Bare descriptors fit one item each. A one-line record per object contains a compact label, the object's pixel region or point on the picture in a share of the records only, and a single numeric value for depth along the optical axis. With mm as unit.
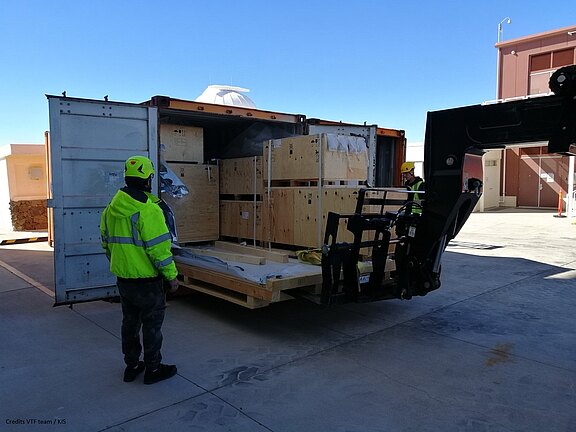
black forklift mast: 4180
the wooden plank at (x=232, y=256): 6203
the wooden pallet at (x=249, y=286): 4891
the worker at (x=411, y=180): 6770
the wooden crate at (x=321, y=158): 6219
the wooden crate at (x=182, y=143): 7520
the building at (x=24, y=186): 16109
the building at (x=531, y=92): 24578
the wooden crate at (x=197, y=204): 7582
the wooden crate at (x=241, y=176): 7316
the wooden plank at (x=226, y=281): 4934
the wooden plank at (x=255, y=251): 6285
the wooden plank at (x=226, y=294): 5117
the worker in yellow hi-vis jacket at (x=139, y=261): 3920
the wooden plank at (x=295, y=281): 4855
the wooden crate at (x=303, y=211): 6109
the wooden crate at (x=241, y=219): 7371
